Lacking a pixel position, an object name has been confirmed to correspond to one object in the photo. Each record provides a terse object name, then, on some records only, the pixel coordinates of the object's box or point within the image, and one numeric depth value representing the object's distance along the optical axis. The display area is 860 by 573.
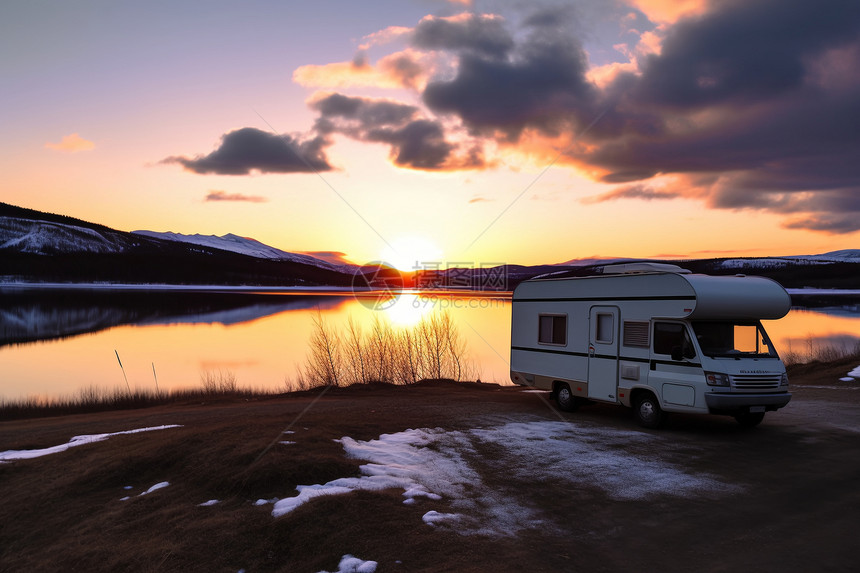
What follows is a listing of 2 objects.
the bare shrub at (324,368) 25.53
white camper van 11.24
